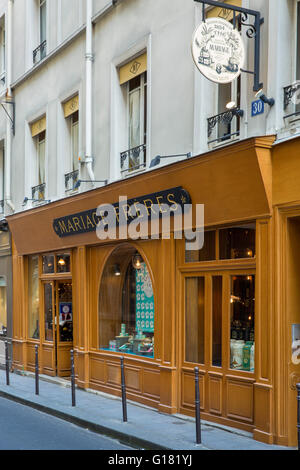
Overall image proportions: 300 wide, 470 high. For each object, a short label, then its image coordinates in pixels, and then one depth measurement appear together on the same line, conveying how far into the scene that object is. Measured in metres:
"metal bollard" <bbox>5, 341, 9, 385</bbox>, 13.65
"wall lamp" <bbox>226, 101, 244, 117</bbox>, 8.80
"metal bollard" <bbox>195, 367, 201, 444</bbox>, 7.98
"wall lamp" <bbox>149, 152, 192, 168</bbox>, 10.07
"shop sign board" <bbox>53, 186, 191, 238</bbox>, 9.97
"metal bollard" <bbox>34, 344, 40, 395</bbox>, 12.49
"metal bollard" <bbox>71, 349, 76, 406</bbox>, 10.95
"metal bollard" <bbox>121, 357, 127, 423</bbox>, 9.61
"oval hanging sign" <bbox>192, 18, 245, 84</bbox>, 7.96
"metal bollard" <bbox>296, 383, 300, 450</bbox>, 6.85
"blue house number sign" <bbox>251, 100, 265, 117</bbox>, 8.38
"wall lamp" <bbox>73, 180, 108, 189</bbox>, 12.35
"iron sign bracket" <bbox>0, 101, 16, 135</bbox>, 16.88
